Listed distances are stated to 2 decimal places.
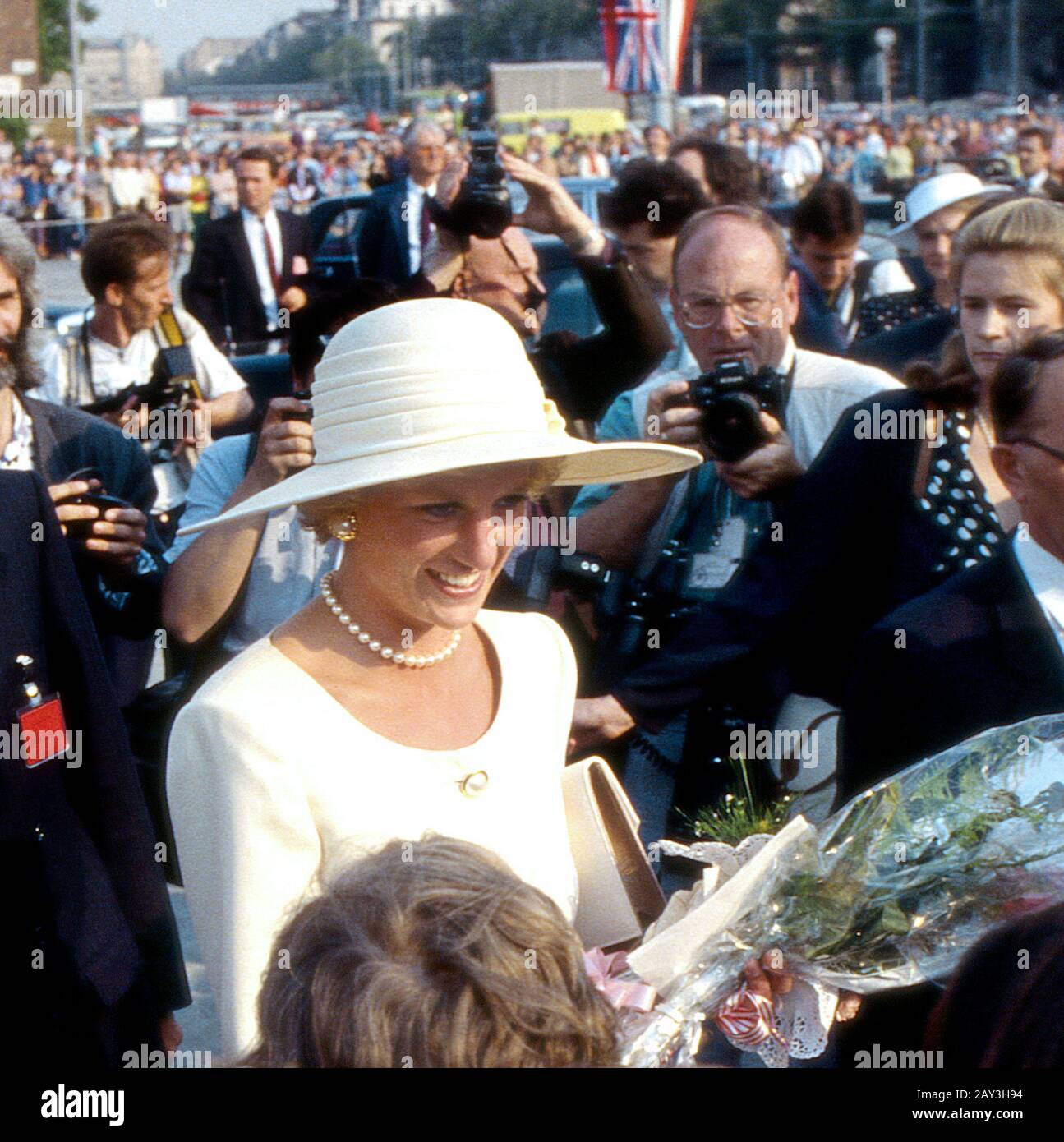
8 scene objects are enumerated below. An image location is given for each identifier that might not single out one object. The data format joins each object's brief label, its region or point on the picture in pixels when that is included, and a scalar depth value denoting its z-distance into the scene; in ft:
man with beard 10.09
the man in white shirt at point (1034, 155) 40.04
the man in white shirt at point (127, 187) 84.99
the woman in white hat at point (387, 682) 6.39
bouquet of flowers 5.80
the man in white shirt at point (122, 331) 17.44
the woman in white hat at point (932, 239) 18.56
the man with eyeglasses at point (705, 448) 9.94
